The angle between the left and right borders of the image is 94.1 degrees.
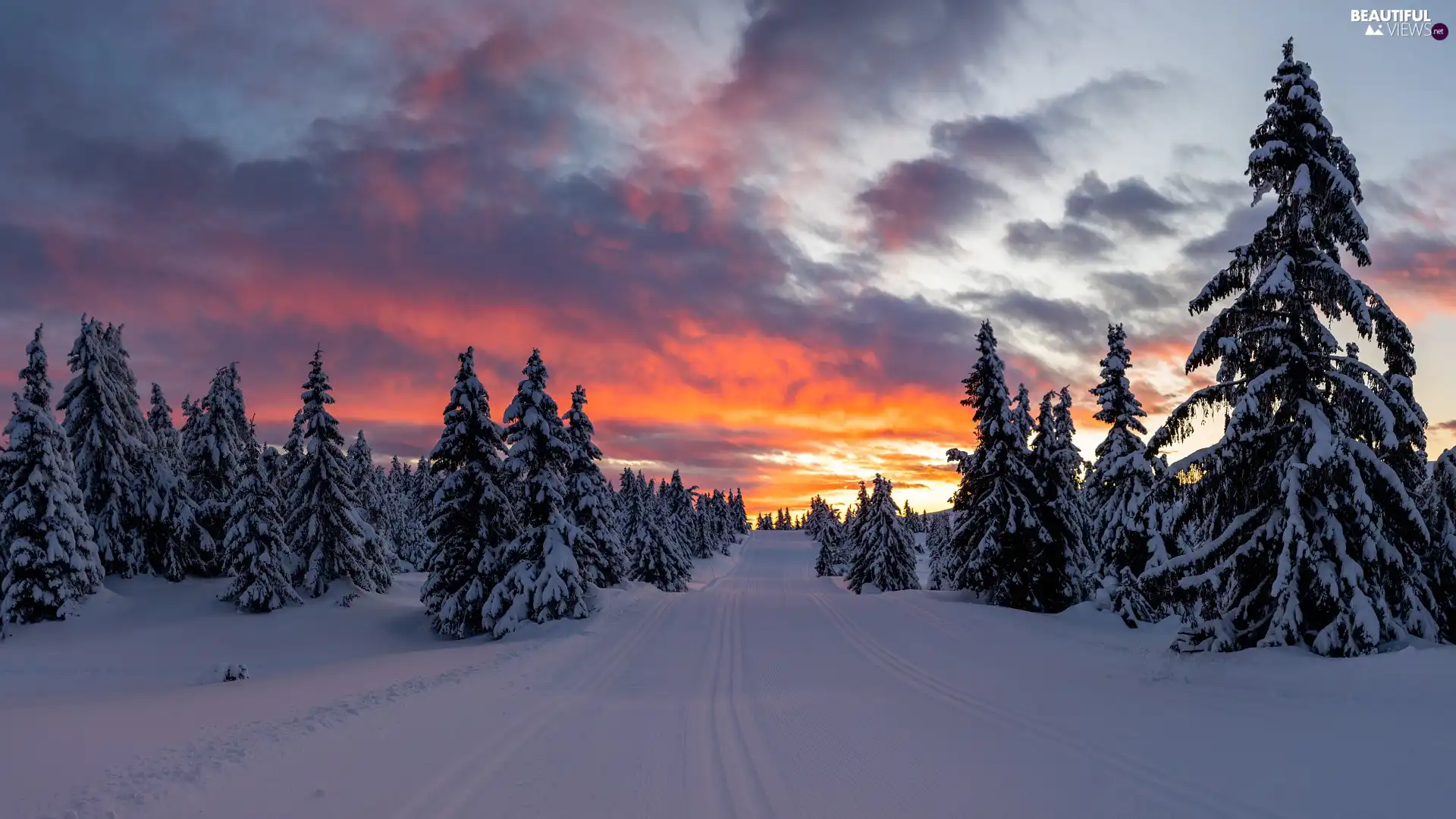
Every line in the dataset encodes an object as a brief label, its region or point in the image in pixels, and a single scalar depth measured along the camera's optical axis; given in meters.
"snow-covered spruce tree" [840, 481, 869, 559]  72.26
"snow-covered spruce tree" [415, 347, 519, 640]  28.33
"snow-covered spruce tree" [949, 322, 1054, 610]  29.27
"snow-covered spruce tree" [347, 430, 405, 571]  60.19
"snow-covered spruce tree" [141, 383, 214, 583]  35.97
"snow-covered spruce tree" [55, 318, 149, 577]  35.25
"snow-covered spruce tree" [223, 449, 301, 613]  31.62
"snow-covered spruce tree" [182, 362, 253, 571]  37.75
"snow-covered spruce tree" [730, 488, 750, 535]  185.25
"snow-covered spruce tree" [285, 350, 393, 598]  33.84
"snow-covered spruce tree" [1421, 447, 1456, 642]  14.42
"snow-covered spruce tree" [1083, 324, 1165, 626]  24.48
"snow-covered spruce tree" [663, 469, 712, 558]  81.24
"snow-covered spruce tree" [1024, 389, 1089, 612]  30.06
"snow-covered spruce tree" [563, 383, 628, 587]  38.72
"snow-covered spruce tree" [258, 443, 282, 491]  40.53
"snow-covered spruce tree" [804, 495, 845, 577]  88.56
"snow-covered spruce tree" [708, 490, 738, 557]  125.81
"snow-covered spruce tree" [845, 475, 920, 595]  53.31
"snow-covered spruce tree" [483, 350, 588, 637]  26.28
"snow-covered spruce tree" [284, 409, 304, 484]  34.06
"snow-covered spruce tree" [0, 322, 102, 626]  28.11
